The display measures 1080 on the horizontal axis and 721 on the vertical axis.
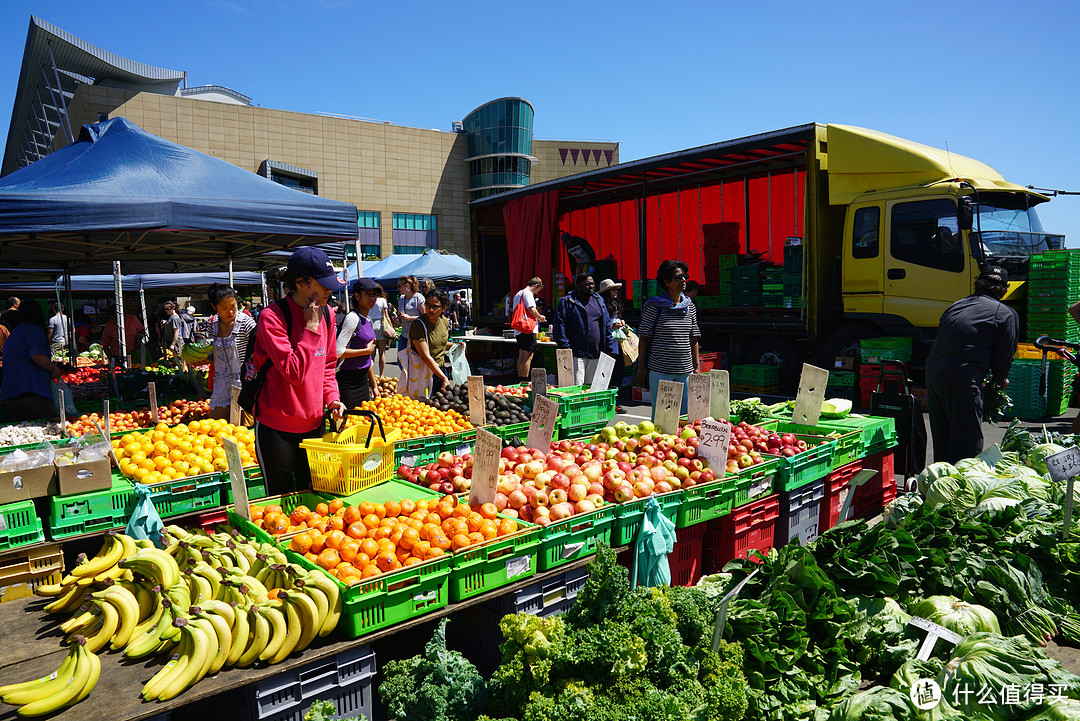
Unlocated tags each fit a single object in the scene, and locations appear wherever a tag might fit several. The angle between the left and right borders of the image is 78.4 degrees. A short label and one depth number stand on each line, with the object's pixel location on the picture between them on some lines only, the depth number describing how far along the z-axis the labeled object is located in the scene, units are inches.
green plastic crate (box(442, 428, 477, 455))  196.2
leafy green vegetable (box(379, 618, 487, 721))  88.4
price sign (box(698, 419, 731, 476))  160.1
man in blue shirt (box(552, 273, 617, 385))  345.7
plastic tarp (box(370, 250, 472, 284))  970.1
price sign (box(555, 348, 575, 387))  267.3
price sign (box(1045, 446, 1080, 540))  130.6
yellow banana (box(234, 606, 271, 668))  92.0
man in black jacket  196.9
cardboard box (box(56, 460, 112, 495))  144.9
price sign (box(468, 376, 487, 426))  205.3
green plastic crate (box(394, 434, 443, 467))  185.2
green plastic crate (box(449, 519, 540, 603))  109.6
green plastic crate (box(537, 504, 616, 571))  120.0
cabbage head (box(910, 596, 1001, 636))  108.9
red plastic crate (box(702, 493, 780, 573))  153.7
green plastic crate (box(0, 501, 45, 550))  131.6
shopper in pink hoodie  142.1
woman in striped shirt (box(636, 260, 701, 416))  240.8
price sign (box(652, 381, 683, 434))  199.9
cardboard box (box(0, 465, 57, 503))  137.9
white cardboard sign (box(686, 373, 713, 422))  202.2
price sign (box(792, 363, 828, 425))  205.5
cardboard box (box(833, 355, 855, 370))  387.2
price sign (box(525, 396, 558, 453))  168.9
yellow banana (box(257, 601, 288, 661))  91.9
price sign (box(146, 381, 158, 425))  232.2
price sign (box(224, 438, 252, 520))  130.0
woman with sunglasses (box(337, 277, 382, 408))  243.5
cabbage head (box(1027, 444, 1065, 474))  180.7
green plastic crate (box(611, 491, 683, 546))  133.0
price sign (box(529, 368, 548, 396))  243.5
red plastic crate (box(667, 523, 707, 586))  145.2
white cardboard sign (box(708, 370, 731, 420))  207.8
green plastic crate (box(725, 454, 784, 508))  152.7
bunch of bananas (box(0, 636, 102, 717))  81.8
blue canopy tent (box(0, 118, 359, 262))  229.9
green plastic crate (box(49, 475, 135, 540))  143.9
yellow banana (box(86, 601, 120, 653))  96.7
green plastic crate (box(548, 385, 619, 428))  253.4
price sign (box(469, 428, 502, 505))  133.8
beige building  1937.7
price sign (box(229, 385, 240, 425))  223.8
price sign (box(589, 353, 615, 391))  257.1
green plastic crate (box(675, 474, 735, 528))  141.8
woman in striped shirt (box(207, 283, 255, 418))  240.5
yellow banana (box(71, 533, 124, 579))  114.6
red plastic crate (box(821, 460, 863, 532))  184.7
